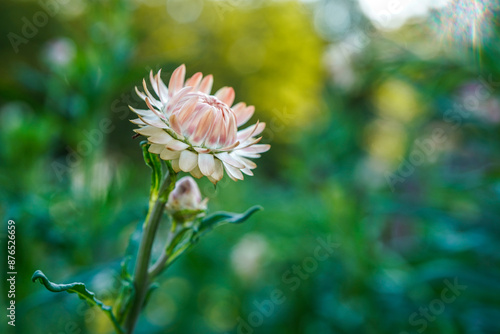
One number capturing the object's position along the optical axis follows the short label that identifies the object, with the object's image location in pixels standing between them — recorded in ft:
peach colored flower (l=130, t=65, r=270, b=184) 0.96
